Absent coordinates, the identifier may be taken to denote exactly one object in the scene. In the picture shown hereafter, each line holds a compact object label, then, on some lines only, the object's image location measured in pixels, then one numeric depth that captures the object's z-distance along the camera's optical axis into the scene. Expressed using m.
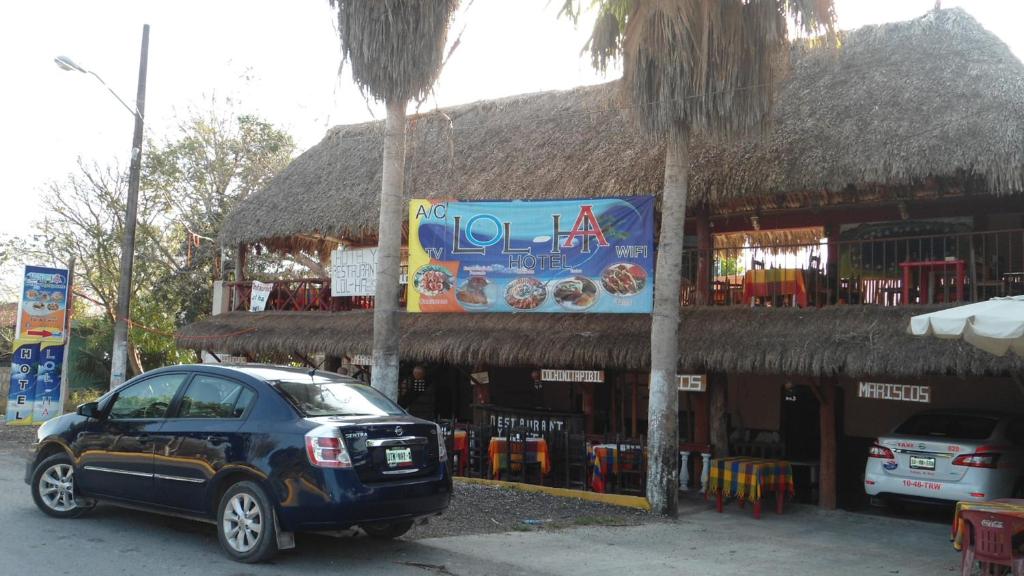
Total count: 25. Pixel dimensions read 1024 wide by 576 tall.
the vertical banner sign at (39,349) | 17.67
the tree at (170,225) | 24.89
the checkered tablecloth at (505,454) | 12.77
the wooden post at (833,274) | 12.85
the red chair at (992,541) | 6.66
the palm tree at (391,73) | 11.23
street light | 16.22
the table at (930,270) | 10.89
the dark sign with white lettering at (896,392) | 10.91
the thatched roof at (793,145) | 11.12
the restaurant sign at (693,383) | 12.60
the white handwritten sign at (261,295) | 17.98
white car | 9.97
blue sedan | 6.53
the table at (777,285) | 12.41
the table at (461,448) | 13.52
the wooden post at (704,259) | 13.08
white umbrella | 6.75
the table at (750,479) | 11.42
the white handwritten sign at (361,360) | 15.41
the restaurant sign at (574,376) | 13.56
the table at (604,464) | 12.14
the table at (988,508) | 6.73
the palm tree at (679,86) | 10.56
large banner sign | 12.81
